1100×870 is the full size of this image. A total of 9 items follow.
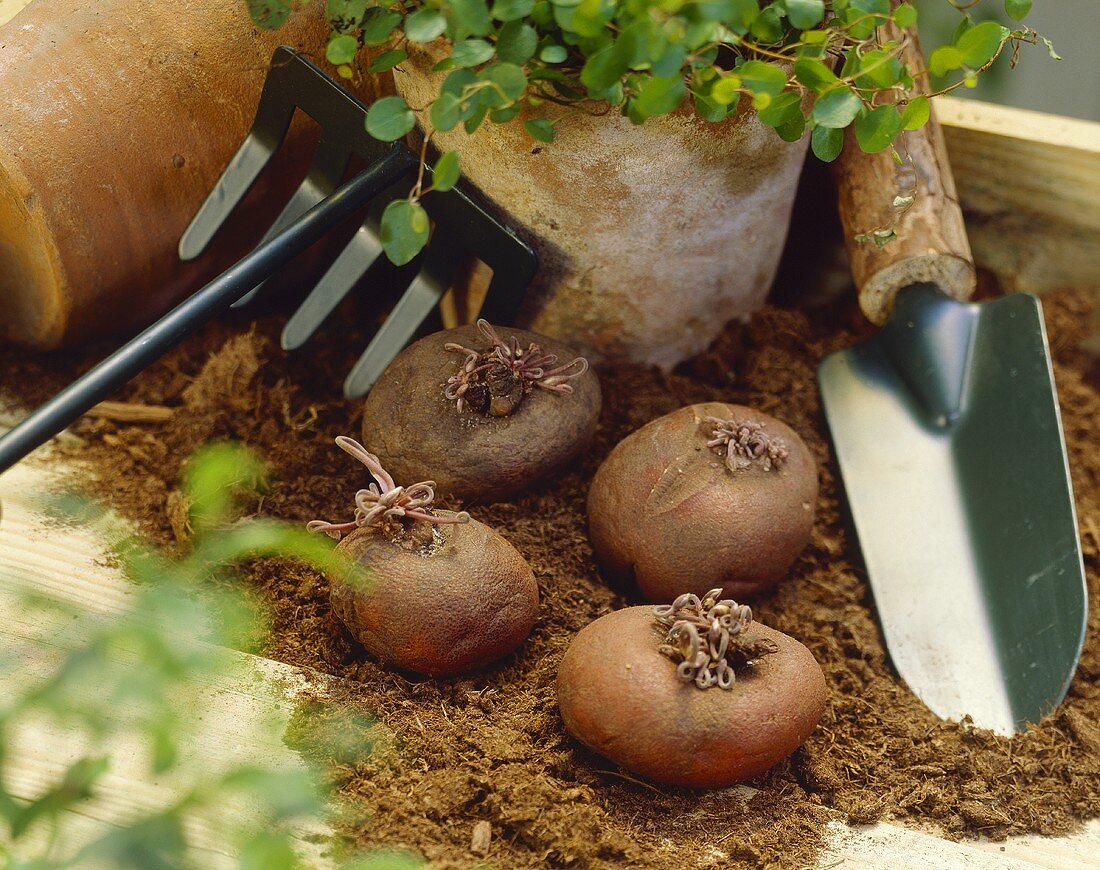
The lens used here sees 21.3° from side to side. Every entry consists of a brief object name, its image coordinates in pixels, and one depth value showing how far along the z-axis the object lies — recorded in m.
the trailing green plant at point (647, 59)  0.81
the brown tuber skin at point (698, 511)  0.85
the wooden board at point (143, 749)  0.79
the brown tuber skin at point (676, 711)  0.80
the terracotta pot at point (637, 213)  0.87
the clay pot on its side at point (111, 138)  0.89
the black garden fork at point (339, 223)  0.86
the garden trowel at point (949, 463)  0.87
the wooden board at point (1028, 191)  0.97
